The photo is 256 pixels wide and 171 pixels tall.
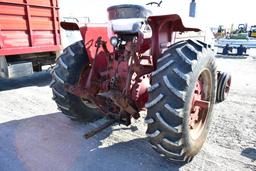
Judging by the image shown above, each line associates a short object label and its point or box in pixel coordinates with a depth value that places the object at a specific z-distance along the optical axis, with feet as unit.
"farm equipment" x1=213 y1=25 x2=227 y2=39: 52.17
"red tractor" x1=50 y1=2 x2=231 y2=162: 5.90
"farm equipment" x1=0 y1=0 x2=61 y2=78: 13.53
